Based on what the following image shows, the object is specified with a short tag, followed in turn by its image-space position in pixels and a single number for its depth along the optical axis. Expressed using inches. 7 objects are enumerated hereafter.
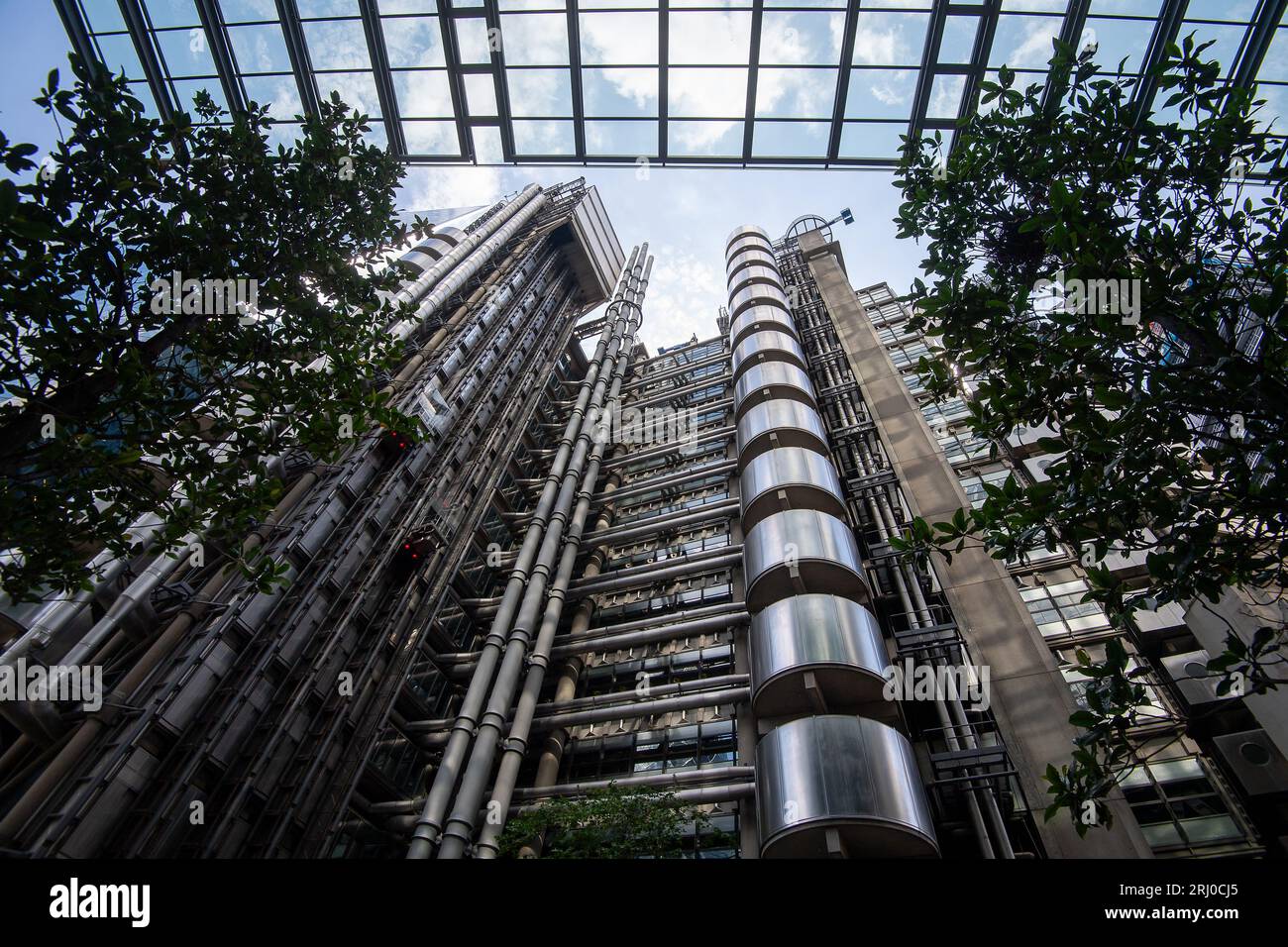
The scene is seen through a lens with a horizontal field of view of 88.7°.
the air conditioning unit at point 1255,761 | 498.0
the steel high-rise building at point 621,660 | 489.4
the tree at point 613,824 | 441.4
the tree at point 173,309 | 288.7
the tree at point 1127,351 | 235.6
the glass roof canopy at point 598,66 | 569.1
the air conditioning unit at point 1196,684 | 557.3
